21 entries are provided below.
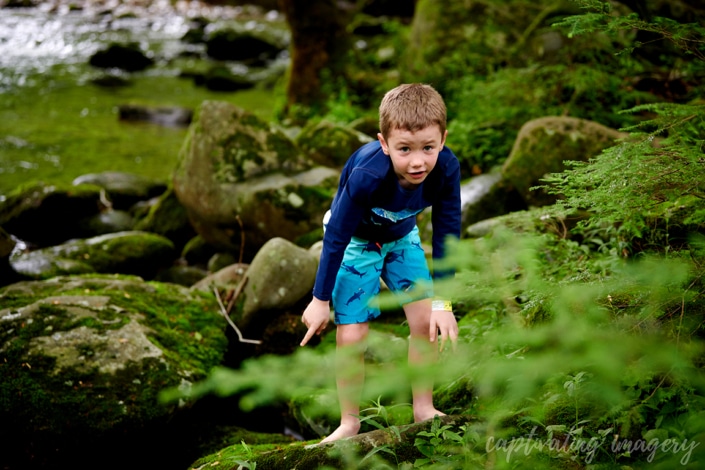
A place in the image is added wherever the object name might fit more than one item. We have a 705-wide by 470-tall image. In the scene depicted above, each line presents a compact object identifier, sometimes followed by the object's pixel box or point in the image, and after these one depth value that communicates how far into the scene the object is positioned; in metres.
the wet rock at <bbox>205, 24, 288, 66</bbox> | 18.70
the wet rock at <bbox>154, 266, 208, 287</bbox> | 6.03
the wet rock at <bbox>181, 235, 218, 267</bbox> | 6.51
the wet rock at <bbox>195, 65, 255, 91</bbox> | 15.26
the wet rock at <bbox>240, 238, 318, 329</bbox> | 4.46
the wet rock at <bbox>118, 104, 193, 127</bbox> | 12.59
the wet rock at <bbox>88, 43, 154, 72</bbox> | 16.67
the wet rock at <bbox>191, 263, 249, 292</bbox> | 4.84
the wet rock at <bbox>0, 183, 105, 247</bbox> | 7.25
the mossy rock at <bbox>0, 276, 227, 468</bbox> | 3.38
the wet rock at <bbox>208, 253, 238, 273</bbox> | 6.00
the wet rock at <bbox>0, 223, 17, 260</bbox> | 5.50
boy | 2.68
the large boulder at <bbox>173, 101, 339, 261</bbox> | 5.60
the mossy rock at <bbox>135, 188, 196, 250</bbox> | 7.05
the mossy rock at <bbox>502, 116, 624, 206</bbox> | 5.00
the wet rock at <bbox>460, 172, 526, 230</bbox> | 5.36
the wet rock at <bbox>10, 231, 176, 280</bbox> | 5.79
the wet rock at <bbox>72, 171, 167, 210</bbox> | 8.12
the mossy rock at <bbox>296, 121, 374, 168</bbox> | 6.61
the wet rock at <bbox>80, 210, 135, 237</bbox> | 7.43
